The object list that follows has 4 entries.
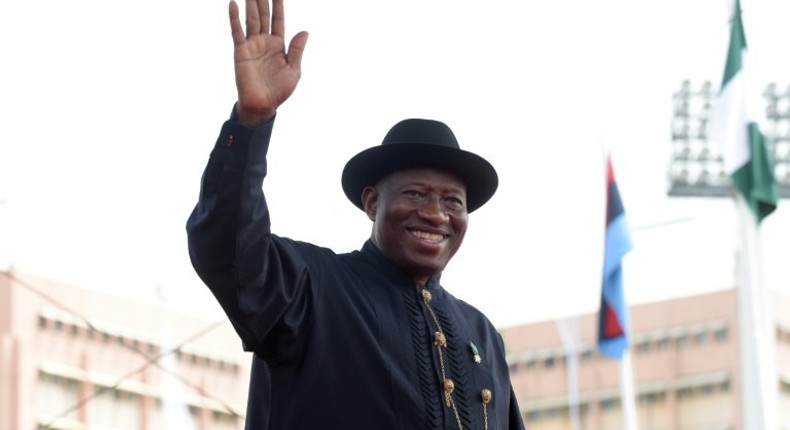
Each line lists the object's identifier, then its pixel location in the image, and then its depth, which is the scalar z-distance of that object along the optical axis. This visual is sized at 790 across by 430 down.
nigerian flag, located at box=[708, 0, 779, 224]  15.96
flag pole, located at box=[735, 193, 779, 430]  16.34
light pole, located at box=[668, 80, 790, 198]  24.06
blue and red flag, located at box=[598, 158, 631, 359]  18.62
